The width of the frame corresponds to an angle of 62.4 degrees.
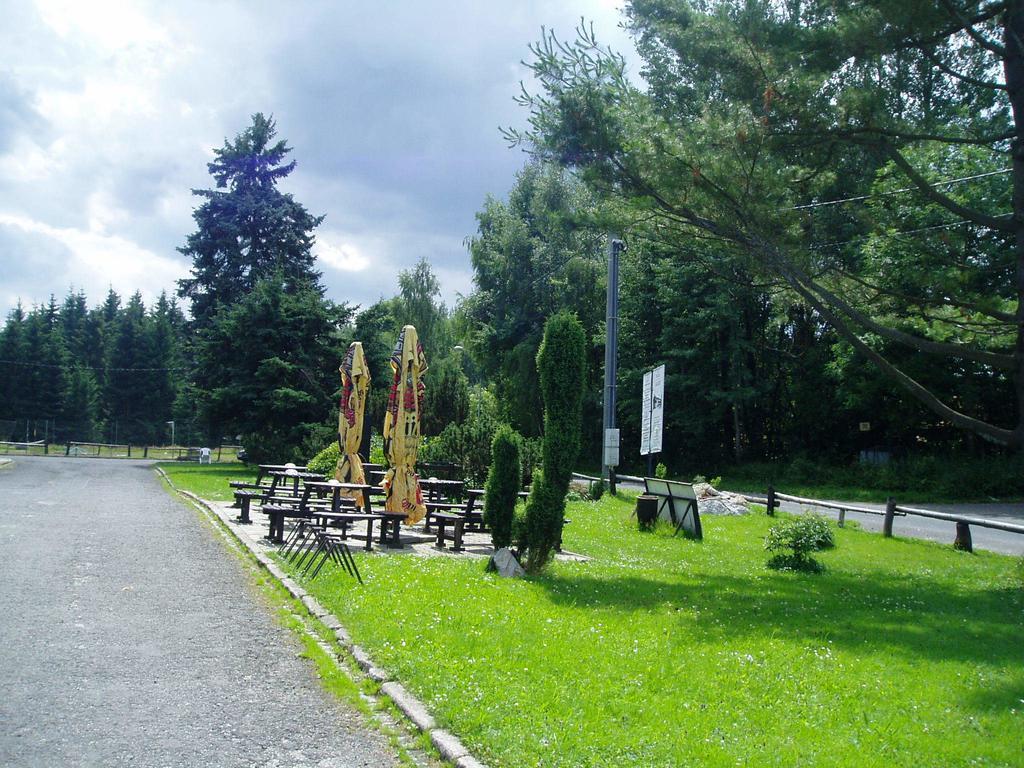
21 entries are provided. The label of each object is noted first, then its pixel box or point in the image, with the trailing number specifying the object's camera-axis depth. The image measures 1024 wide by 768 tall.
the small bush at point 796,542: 11.91
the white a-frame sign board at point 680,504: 15.77
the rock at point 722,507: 20.92
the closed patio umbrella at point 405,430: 14.88
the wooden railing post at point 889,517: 17.83
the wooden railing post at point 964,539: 15.65
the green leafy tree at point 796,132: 10.61
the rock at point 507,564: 10.02
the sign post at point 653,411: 21.50
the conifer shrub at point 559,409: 10.13
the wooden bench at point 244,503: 15.28
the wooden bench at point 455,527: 12.70
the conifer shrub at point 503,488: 10.44
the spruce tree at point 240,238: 48.50
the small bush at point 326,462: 23.08
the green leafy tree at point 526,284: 40.72
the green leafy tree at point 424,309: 51.34
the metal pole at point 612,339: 22.88
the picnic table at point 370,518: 11.84
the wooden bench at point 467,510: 13.74
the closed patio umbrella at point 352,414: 17.44
